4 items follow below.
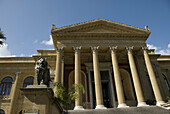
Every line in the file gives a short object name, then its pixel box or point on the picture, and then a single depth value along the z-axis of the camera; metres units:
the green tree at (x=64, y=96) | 9.65
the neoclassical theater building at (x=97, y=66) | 19.02
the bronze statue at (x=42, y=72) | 8.52
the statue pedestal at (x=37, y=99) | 7.34
